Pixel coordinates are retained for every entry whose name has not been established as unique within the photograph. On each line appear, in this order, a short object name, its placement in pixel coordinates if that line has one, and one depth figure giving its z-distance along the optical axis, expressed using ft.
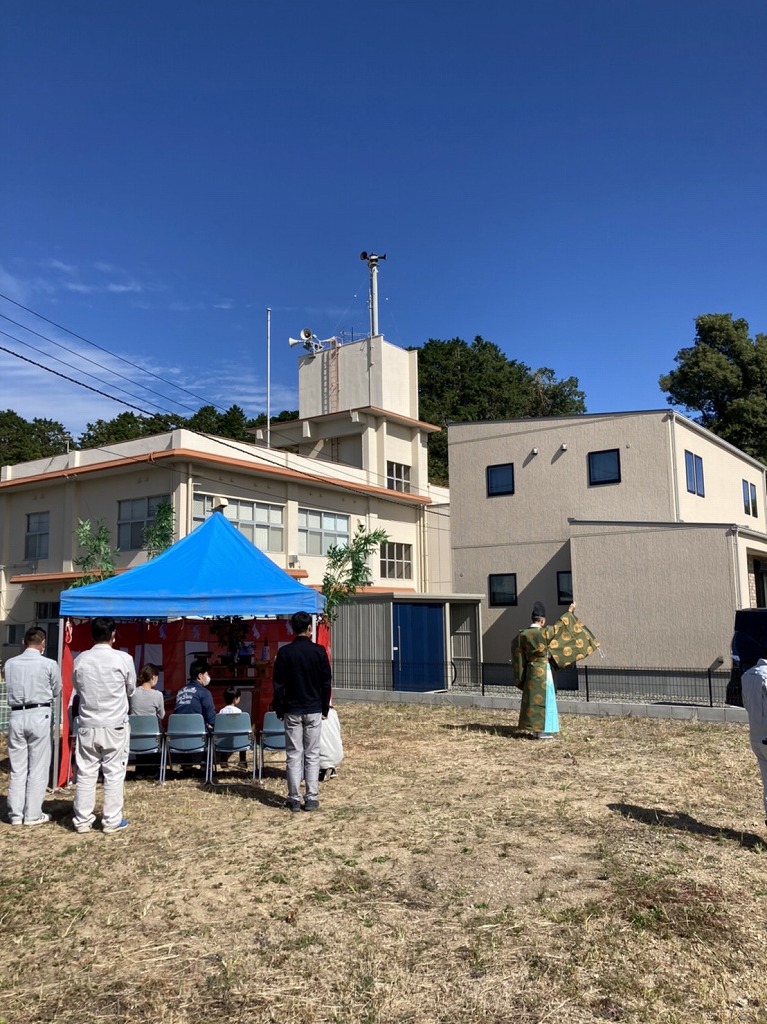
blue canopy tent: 29.76
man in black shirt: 24.57
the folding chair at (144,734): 27.63
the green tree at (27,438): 154.51
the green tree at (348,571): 45.88
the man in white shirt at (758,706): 20.36
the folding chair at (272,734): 28.73
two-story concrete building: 82.94
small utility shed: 63.16
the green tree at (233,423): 157.17
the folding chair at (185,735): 27.99
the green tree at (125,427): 149.89
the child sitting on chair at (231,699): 30.30
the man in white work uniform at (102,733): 22.21
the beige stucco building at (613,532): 59.52
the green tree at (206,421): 157.38
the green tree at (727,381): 120.88
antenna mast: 115.24
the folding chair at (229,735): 28.50
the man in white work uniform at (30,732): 23.15
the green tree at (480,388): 162.71
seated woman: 28.84
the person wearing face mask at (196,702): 29.37
